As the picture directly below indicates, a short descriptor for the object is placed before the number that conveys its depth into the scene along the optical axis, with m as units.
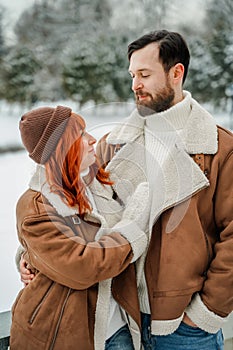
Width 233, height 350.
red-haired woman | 1.14
